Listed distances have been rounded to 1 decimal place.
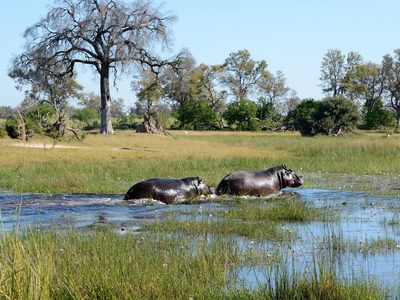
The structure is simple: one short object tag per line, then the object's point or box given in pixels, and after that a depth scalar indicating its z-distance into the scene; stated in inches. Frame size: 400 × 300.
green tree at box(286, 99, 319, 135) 2172.7
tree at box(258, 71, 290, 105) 3602.4
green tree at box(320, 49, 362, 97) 3459.6
